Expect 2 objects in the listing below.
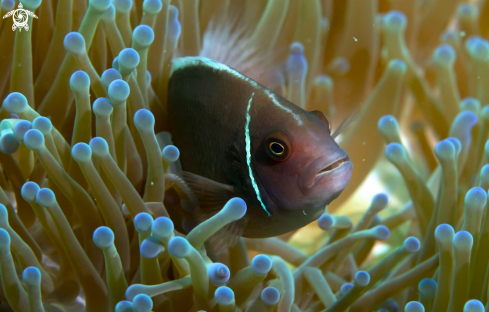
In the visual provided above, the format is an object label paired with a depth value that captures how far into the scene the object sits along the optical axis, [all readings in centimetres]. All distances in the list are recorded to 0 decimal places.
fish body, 37
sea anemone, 38
